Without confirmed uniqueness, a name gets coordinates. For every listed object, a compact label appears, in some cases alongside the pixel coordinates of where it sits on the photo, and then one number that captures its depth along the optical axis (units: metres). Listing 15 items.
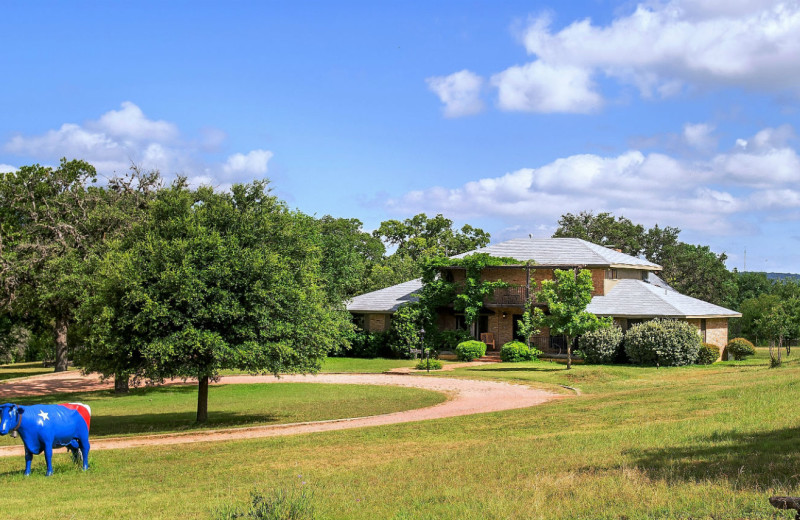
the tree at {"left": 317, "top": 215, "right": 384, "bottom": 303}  48.41
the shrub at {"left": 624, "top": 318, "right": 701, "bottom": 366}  39.28
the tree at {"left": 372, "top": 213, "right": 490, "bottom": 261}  88.62
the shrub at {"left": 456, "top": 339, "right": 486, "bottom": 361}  45.41
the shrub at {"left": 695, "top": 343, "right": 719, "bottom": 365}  41.25
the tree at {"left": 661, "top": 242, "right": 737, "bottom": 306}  76.25
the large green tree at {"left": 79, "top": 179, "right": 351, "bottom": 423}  21.58
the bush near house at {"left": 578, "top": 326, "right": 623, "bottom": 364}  41.59
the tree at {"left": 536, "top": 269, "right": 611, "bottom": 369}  38.59
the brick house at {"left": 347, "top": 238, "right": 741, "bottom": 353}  44.06
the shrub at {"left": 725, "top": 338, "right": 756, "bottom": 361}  44.38
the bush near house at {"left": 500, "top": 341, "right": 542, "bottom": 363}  44.25
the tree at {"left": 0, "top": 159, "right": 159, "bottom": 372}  33.34
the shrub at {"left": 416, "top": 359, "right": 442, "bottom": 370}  40.47
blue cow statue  15.38
